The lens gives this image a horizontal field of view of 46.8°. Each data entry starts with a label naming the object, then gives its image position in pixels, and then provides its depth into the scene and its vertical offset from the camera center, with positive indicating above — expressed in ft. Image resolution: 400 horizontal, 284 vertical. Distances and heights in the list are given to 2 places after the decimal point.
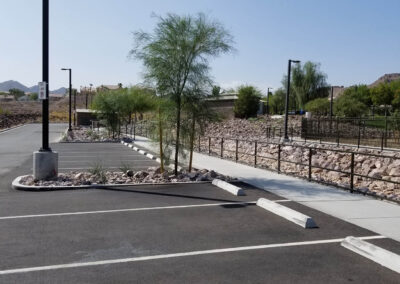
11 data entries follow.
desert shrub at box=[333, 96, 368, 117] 190.19 +5.47
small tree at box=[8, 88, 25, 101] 617.21 +28.28
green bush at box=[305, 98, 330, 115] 218.77 +6.41
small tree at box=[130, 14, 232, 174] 43.47 +6.10
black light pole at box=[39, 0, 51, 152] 40.91 +4.15
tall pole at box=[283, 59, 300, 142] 114.54 +4.88
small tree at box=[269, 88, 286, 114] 303.07 +11.79
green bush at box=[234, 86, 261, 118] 227.81 +7.76
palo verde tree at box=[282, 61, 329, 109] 282.77 +22.72
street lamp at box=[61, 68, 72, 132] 138.51 +13.76
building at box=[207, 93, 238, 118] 226.71 +7.30
